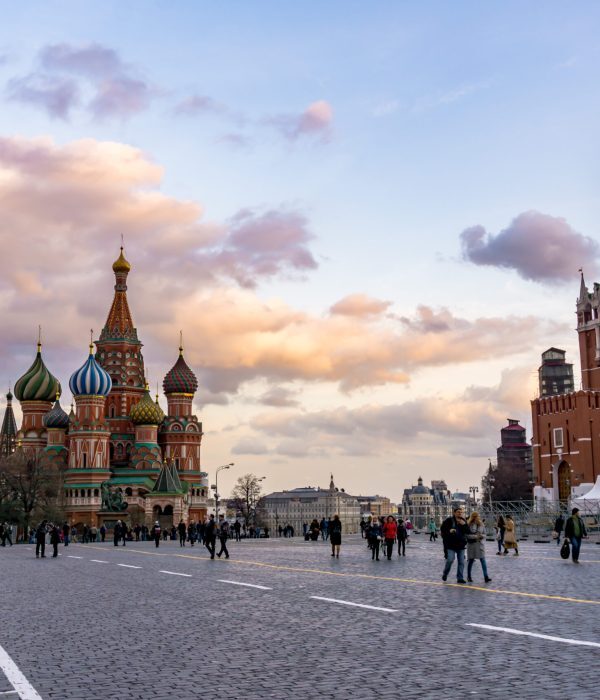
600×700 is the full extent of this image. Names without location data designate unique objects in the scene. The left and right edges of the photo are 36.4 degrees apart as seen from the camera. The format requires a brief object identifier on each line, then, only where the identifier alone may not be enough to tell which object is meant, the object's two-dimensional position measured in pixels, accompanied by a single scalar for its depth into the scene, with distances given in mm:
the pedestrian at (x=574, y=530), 24359
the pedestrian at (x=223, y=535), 33403
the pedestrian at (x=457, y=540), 19234
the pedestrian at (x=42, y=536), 38969
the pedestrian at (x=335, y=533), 32969
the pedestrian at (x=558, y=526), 31281
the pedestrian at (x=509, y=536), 31797
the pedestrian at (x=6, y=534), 60312
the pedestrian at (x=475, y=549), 19422
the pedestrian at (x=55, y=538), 37950
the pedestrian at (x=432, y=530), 53756
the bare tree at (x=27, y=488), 89625
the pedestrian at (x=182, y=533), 55156
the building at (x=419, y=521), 82750
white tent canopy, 59438
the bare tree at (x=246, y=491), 135538
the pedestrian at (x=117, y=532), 56269
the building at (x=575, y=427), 90312
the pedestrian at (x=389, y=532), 30803
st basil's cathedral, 106562
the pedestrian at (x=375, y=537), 31359
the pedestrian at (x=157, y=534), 53688
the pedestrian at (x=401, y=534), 33969
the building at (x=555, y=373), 169250
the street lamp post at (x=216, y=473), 88950
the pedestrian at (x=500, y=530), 34134
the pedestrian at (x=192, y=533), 55003
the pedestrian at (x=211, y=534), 33906
